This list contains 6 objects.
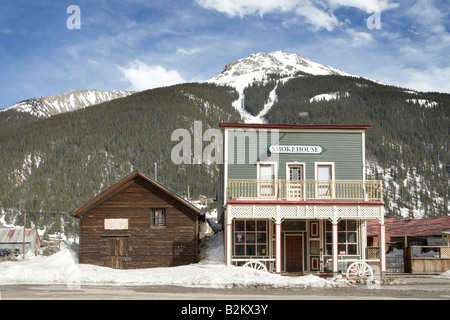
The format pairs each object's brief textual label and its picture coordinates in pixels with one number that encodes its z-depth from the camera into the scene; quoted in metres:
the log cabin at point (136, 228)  34.03
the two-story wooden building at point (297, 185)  32.22
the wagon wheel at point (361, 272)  28.37
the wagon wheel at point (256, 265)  29.71
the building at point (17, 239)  91.50
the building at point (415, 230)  44.16
